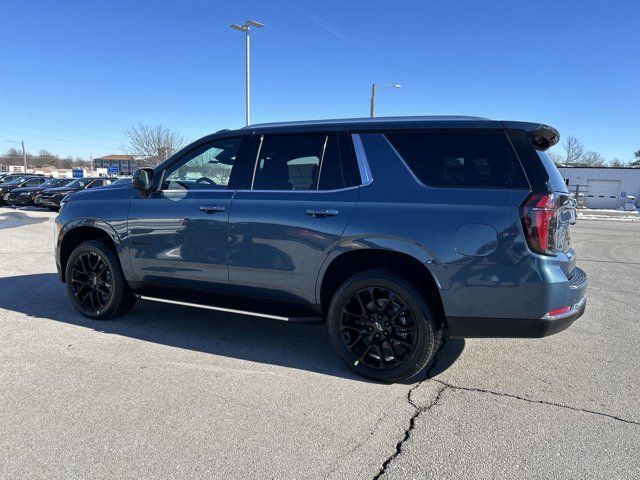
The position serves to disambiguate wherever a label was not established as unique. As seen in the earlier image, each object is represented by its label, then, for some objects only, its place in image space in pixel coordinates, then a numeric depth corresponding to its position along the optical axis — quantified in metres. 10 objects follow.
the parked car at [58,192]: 19.44
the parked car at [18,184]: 23.47
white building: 46.66
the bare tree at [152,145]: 45.41
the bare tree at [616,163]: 85.38
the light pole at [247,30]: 20.73
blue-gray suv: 3.20
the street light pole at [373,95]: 25.99
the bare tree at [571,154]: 76.56
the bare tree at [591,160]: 79.61
